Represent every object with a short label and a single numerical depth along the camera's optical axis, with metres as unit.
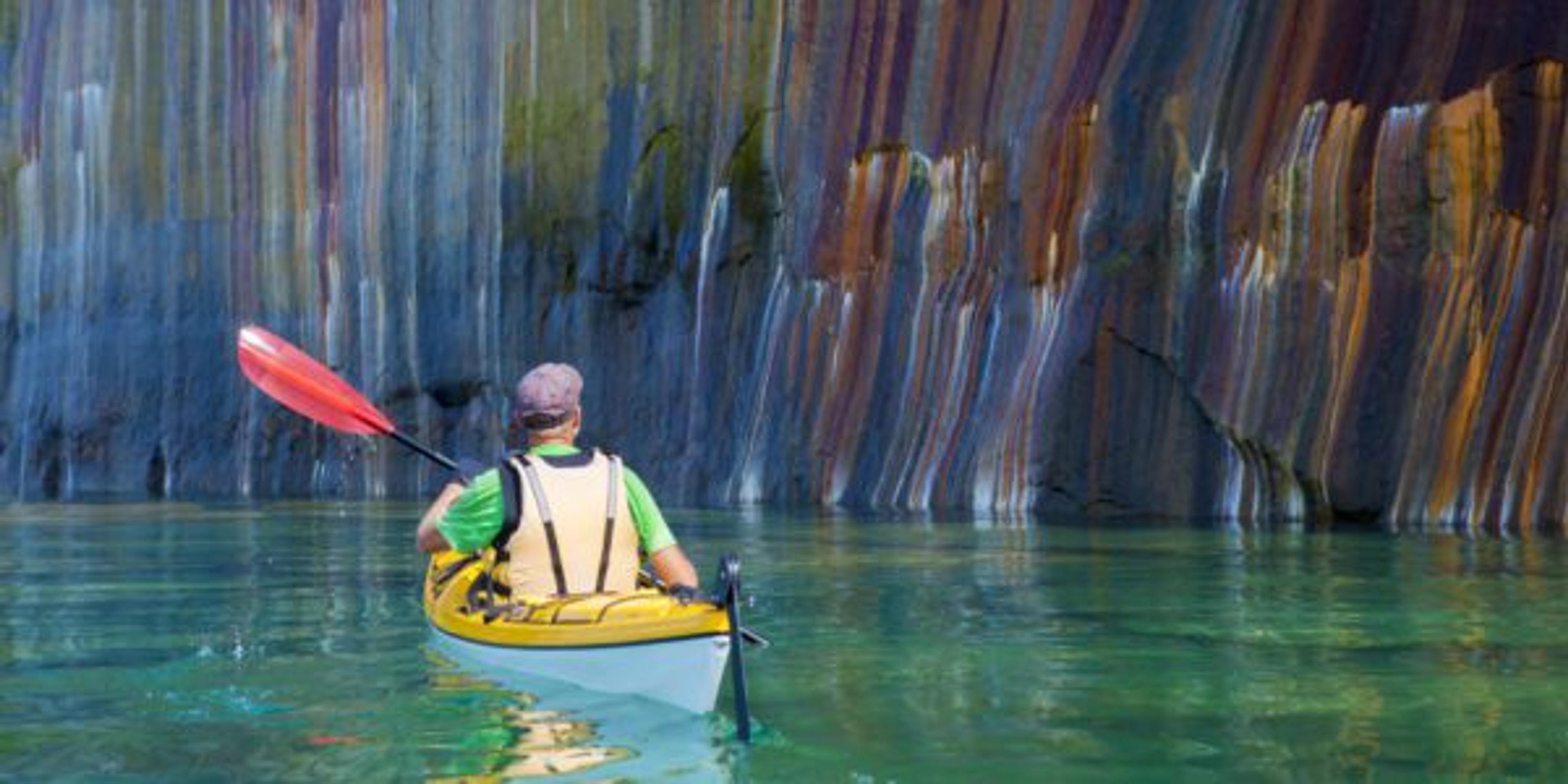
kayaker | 8.33
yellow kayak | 7.60
